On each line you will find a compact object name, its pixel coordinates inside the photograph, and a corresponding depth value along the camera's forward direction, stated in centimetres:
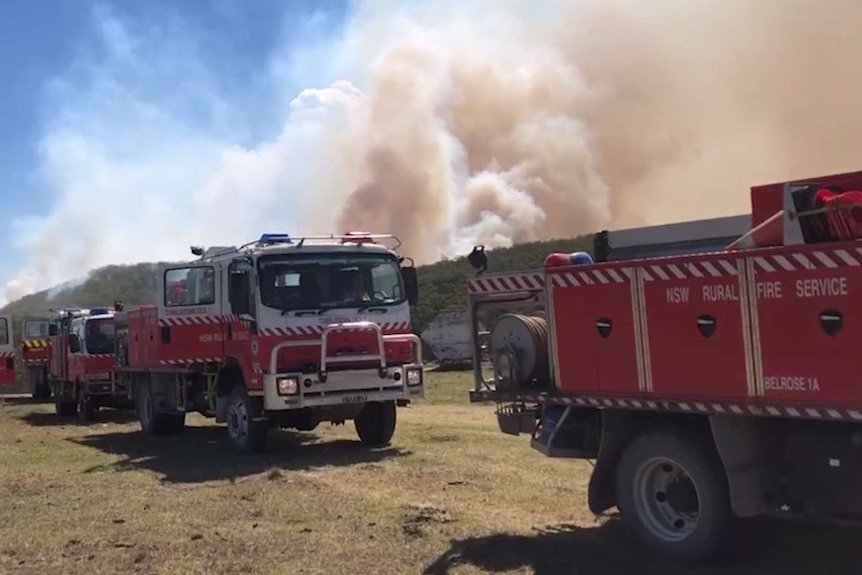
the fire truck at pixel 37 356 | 2717
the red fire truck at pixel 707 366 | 542
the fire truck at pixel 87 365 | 1967
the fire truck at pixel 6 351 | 2209
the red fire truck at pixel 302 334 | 1193
